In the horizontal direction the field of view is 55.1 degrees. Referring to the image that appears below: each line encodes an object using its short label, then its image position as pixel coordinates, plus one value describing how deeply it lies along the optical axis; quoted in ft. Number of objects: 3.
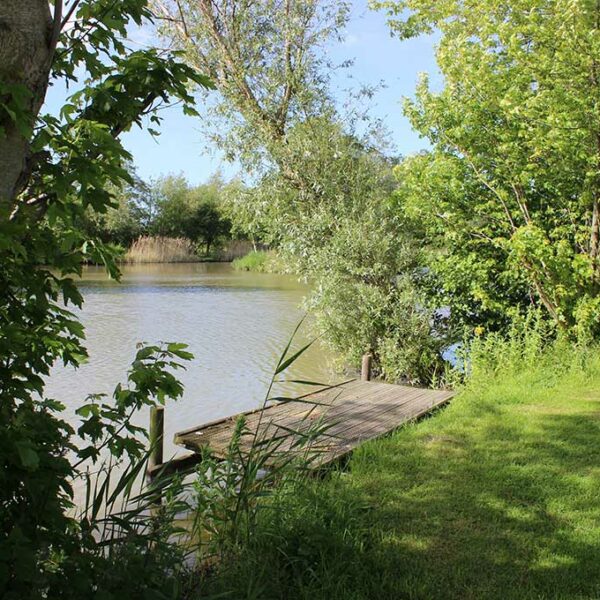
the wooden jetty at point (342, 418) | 18.89
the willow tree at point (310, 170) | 33.12
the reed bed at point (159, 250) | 143.95
